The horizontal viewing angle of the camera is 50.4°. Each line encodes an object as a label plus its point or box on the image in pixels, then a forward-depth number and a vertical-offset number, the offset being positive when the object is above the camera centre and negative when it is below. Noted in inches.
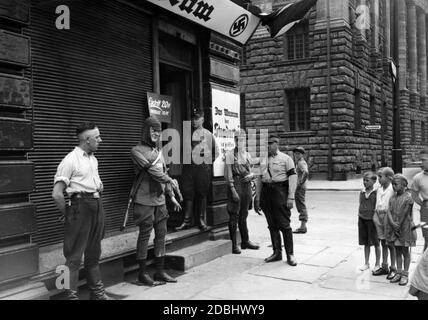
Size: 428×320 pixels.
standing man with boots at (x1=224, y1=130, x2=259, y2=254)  302.4 -19.1
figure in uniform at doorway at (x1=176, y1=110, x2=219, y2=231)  297.3 -6.1
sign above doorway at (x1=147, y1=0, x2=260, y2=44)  268.1 +95.6
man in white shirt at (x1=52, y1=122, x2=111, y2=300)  177.0 -17.4
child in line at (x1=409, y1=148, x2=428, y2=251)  223.5 -15.7
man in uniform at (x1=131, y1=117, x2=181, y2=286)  219.8 -16.9
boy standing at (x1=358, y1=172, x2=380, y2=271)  242.7 -30.1
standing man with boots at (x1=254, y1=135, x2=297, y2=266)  274.1 -20.6
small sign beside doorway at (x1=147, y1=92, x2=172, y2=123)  265.9 +33.8
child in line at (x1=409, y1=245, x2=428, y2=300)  135.2 -36.9
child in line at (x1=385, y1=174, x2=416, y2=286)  221.3 -32.1
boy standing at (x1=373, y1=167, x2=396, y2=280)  233.1 -25.5
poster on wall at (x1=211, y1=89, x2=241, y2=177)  320.8 +30.0
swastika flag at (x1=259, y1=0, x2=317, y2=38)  343.3 +110.1
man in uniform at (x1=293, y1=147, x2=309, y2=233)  380.5 -21.4
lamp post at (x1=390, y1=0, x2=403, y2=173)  518.3 +53.1
